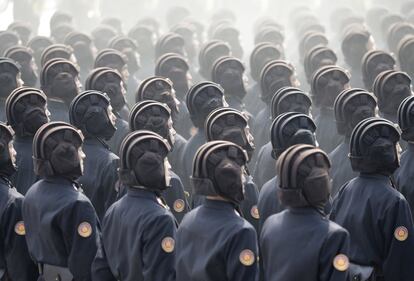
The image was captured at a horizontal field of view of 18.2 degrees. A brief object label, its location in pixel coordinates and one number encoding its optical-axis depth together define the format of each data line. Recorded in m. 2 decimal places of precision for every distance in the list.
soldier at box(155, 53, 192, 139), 22.19
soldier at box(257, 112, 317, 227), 15.45
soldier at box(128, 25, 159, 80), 28.35
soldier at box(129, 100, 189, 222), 16.91
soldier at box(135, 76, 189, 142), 19.22
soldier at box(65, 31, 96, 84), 26.08
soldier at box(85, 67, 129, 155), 19.53
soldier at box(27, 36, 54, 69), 26.52
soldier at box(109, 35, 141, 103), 25.25
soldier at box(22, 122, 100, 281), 13.94
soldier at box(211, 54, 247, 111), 21.30
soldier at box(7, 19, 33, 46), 29.88
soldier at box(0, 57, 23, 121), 20.27
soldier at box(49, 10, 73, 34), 32.44
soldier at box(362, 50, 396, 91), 21.19
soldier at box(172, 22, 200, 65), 28.94
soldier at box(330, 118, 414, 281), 13.45
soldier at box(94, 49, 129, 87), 23.06
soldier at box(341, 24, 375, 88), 23.84
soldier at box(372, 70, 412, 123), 18.23
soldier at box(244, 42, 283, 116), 23.91
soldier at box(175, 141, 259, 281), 12.26
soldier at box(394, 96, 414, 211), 15.07
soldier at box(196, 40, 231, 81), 25.02
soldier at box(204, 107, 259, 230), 15.93
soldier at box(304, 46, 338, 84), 22.78
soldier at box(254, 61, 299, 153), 21.03
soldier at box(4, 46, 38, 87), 23.12
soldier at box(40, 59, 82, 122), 19.66
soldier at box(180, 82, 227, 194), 17.84
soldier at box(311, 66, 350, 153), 19.17
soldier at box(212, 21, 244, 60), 29.23
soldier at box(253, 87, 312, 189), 17.31
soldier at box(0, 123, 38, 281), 14.65
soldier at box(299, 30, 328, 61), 26.91
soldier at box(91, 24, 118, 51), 29.92
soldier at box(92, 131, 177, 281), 13.01
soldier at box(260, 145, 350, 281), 11.89
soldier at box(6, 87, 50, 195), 16.80
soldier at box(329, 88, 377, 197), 16.45
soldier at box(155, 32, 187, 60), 25.97
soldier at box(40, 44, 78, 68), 23.25
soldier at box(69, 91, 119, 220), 16.36
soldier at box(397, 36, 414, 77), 22.63
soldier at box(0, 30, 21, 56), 26.57
